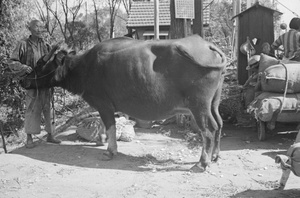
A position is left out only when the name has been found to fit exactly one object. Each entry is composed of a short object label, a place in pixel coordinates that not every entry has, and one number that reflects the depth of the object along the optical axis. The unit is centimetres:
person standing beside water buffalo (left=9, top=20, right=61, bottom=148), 612
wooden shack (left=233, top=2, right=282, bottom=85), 884
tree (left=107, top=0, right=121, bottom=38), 2528
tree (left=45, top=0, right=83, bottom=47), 2314
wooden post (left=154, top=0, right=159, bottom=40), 826
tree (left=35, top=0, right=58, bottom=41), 2353
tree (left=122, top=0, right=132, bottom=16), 2606
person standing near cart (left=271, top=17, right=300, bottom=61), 748
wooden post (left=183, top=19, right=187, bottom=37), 733
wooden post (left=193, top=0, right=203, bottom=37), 734
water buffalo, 514
